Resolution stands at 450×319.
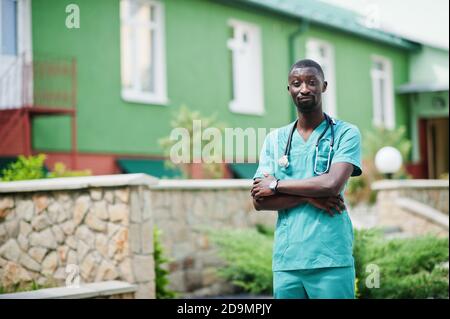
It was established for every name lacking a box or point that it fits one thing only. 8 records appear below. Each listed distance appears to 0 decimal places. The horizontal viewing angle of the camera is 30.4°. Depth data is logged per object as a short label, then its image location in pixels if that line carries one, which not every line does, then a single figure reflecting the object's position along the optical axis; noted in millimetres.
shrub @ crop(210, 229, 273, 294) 7168
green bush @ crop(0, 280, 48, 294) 6352
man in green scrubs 3264
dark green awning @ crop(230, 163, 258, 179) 12180
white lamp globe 11586
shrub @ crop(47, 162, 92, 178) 7922
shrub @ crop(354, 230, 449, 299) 6469
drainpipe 14078
